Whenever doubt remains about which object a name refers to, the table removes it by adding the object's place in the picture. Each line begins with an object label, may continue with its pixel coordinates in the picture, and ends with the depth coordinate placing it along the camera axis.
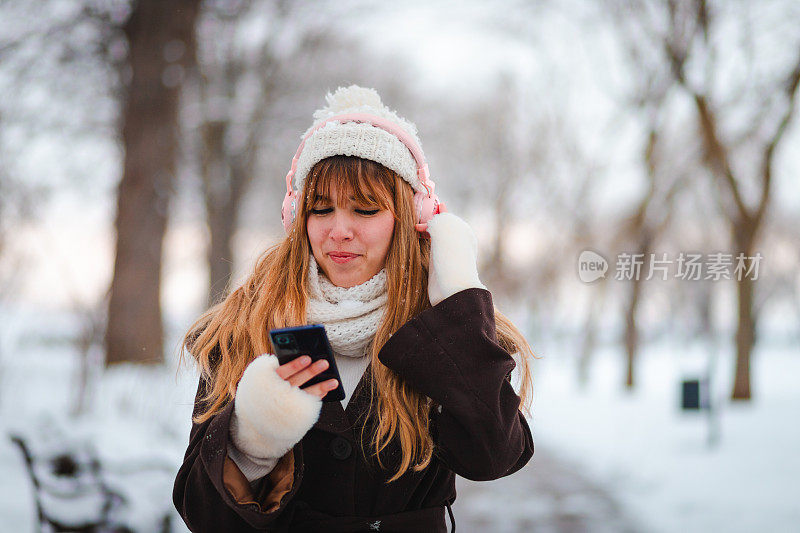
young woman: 1.58
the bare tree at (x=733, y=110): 8.13
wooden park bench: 3.12
